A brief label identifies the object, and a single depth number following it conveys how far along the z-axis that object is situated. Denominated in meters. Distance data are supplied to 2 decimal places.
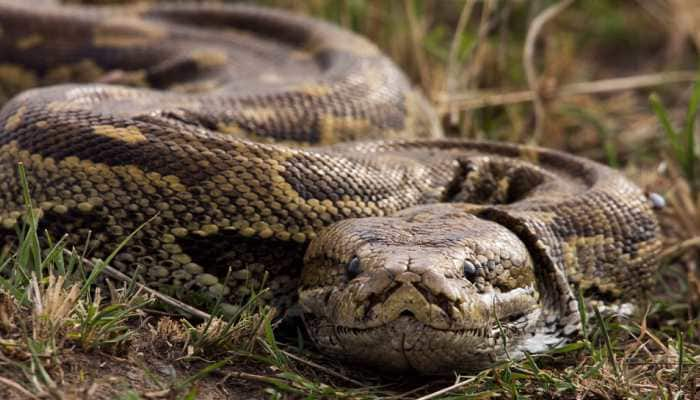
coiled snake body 8.95
